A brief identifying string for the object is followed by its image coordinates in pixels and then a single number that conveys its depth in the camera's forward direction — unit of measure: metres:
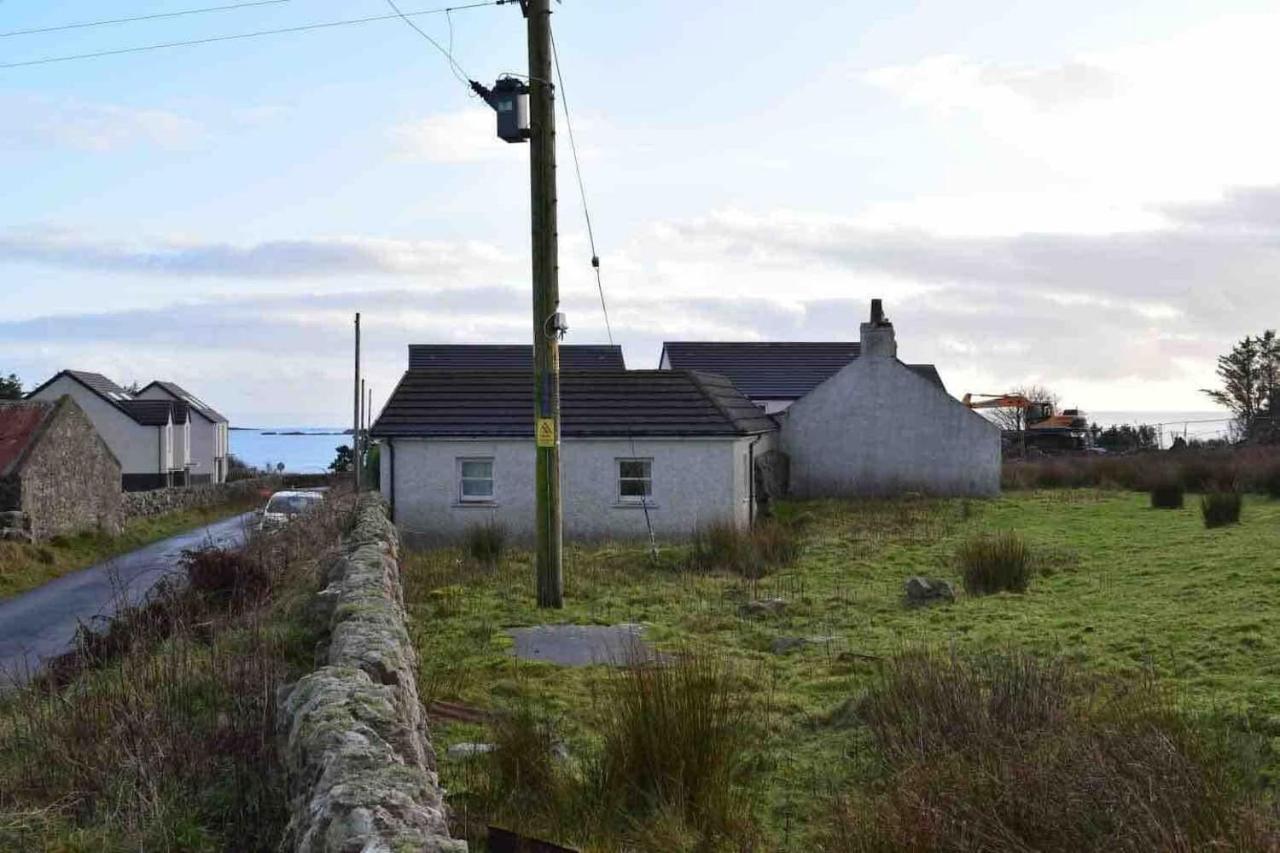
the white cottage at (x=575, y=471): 24.48
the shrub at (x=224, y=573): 12.16
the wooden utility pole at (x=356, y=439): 36.63
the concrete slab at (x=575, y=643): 11.10
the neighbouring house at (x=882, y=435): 33.00
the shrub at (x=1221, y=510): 20.73
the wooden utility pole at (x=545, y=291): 14.23
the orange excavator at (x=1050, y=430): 54.66
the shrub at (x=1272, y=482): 27.00
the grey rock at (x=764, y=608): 13.26
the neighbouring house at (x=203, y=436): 69.69
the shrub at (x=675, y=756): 6.05
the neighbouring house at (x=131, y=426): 58.78
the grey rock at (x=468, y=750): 6.96
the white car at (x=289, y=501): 29.43
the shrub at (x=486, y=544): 19.69
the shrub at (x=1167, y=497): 26.16
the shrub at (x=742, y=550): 17.97
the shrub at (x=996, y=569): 14.44
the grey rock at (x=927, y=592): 13.63
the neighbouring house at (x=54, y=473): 29.27
